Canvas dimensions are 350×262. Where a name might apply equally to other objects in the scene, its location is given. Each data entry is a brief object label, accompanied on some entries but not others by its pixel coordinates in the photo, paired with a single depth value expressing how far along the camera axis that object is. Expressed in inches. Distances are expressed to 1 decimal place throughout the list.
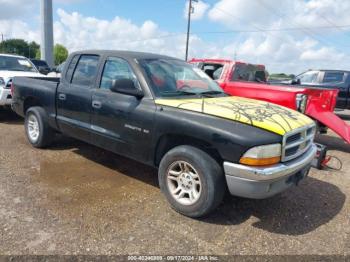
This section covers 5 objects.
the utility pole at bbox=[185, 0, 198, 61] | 1274.6
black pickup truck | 128.2
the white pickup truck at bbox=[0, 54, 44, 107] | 310.8
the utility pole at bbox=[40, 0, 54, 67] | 913.0
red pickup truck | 247.1
